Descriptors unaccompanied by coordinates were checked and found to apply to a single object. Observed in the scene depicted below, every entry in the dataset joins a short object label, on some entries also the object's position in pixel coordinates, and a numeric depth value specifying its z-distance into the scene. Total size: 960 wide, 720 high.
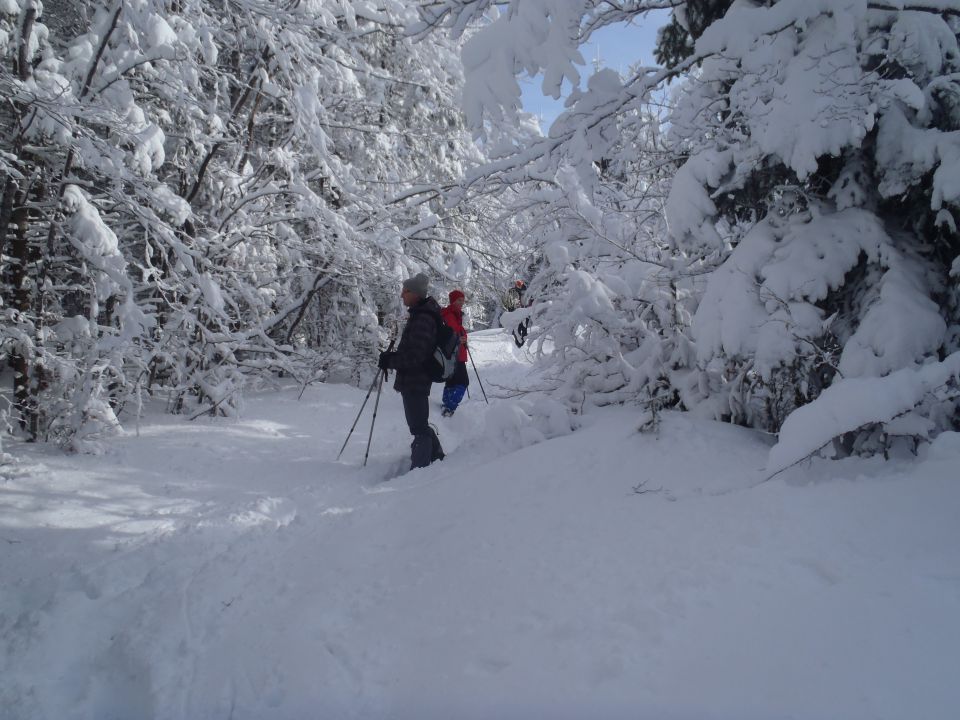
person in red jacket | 8.38
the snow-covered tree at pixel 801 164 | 3.03
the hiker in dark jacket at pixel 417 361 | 5.79
